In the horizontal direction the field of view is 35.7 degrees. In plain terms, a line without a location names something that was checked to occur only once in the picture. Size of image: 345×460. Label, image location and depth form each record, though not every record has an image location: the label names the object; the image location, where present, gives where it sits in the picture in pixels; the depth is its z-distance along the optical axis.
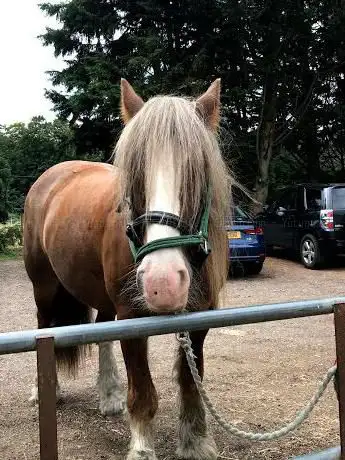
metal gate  1.67
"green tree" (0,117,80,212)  32.97
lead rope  2.07
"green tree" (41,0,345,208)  14.71
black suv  11.31
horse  2.15
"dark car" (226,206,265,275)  10.91
